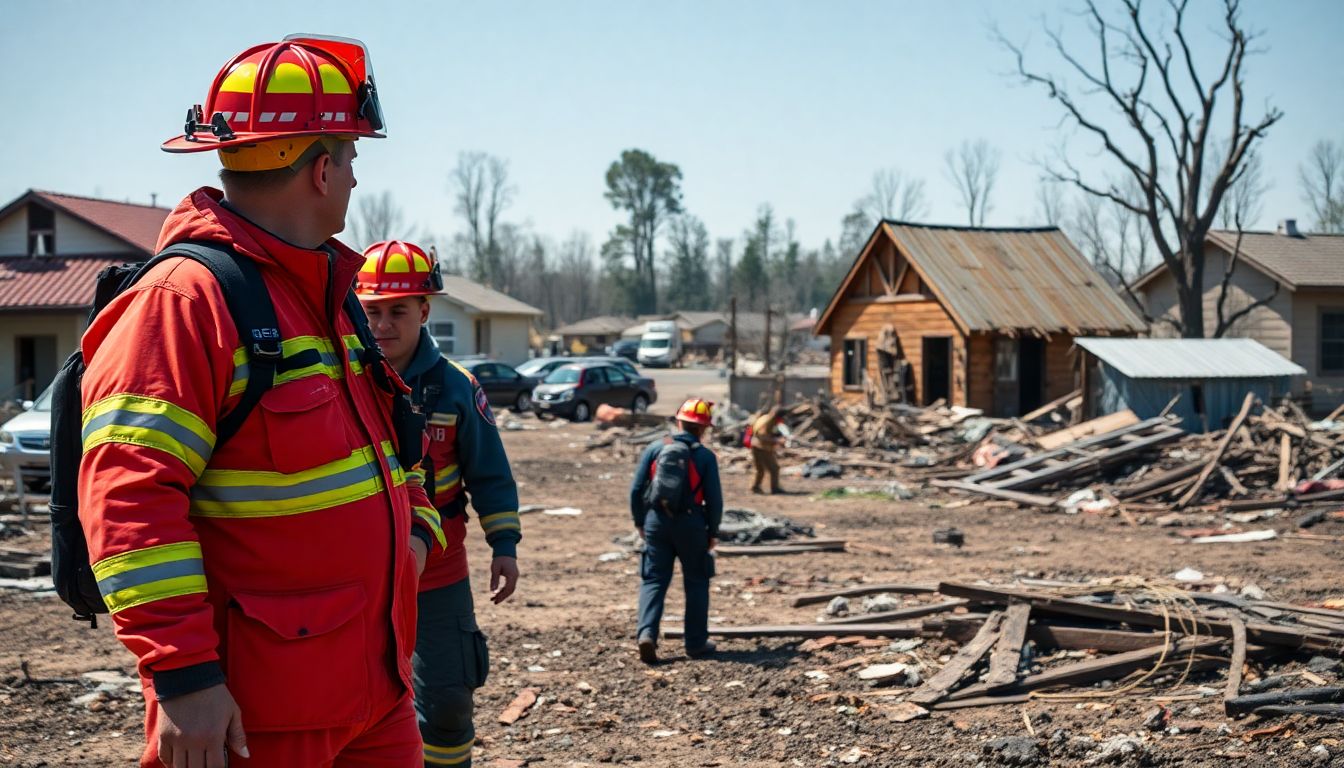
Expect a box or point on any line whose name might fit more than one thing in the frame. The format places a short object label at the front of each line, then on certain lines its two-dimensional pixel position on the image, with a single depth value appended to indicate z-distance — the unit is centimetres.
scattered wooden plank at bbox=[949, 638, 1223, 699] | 616
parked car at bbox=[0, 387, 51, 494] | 1347
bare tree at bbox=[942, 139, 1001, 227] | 7231
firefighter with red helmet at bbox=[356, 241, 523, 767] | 402
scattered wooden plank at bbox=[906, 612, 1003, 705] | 607
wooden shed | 2625
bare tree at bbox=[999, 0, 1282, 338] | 3036
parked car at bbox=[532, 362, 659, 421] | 3042
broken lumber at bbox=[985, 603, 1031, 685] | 620
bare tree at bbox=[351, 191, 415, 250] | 8067
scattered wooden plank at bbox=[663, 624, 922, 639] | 747
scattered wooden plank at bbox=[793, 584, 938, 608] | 894
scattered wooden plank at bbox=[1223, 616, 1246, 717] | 574
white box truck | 6531
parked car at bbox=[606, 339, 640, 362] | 7019
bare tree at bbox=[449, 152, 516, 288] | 8700
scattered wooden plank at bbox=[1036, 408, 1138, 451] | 1858
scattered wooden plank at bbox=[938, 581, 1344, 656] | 635
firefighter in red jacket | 203
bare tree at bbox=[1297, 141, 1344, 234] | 5497
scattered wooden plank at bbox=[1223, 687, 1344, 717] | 546
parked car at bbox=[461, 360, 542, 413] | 3219
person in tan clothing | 1627
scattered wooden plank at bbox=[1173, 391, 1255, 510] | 1466
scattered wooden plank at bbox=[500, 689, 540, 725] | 607
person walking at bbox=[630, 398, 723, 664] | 740
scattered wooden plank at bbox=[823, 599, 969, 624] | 795
